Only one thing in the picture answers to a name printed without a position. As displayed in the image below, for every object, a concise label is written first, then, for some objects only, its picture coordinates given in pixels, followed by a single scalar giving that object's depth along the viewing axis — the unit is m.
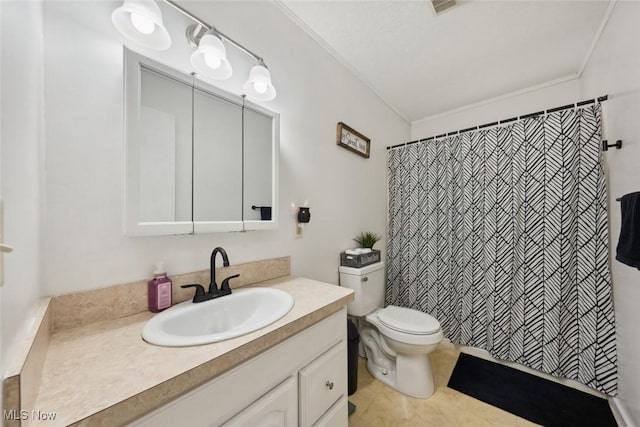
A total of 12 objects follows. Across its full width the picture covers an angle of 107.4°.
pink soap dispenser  0.85
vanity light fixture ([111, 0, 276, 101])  0.78
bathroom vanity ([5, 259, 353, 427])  0.45
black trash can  1.53
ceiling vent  1.31
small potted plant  2.00
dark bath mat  1.33
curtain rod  1.42
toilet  1.47
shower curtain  1.45
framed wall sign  1.80
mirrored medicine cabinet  0.83
